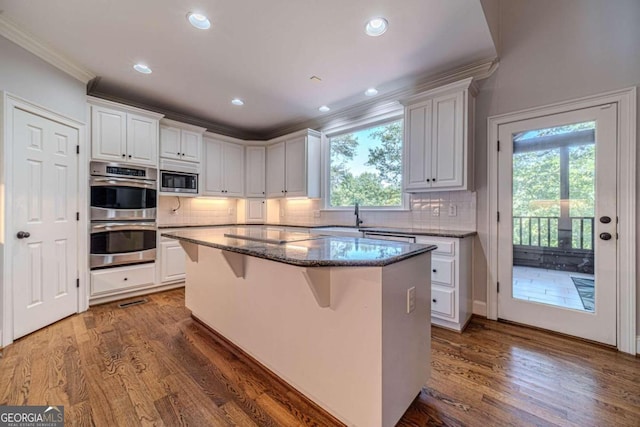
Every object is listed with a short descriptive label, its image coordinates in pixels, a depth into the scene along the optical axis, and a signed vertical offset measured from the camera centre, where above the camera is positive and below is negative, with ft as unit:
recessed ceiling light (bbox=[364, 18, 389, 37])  6.77 +5.01
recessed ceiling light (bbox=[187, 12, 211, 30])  6.57 +5.00
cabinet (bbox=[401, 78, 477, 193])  8.66 +2.65
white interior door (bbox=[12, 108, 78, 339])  7.68 -0.30
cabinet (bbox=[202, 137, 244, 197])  14.35 +2.56
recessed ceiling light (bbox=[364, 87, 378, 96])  10.65 +5.10
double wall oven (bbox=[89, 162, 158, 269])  10.14 -0.05
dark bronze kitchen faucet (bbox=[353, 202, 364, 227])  12.41 -0.07
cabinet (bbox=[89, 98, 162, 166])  10.10 +3.29
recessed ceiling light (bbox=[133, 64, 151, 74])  8.99 +5.08
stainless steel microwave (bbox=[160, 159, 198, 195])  12.19 +1.73
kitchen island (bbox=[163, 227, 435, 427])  4.04 -1.92
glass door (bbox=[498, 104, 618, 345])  7.25 -0.26
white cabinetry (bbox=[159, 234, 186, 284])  12.14 -2.31
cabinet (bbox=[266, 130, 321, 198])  13.76 +2.65
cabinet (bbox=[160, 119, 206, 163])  12.26 +3.56
